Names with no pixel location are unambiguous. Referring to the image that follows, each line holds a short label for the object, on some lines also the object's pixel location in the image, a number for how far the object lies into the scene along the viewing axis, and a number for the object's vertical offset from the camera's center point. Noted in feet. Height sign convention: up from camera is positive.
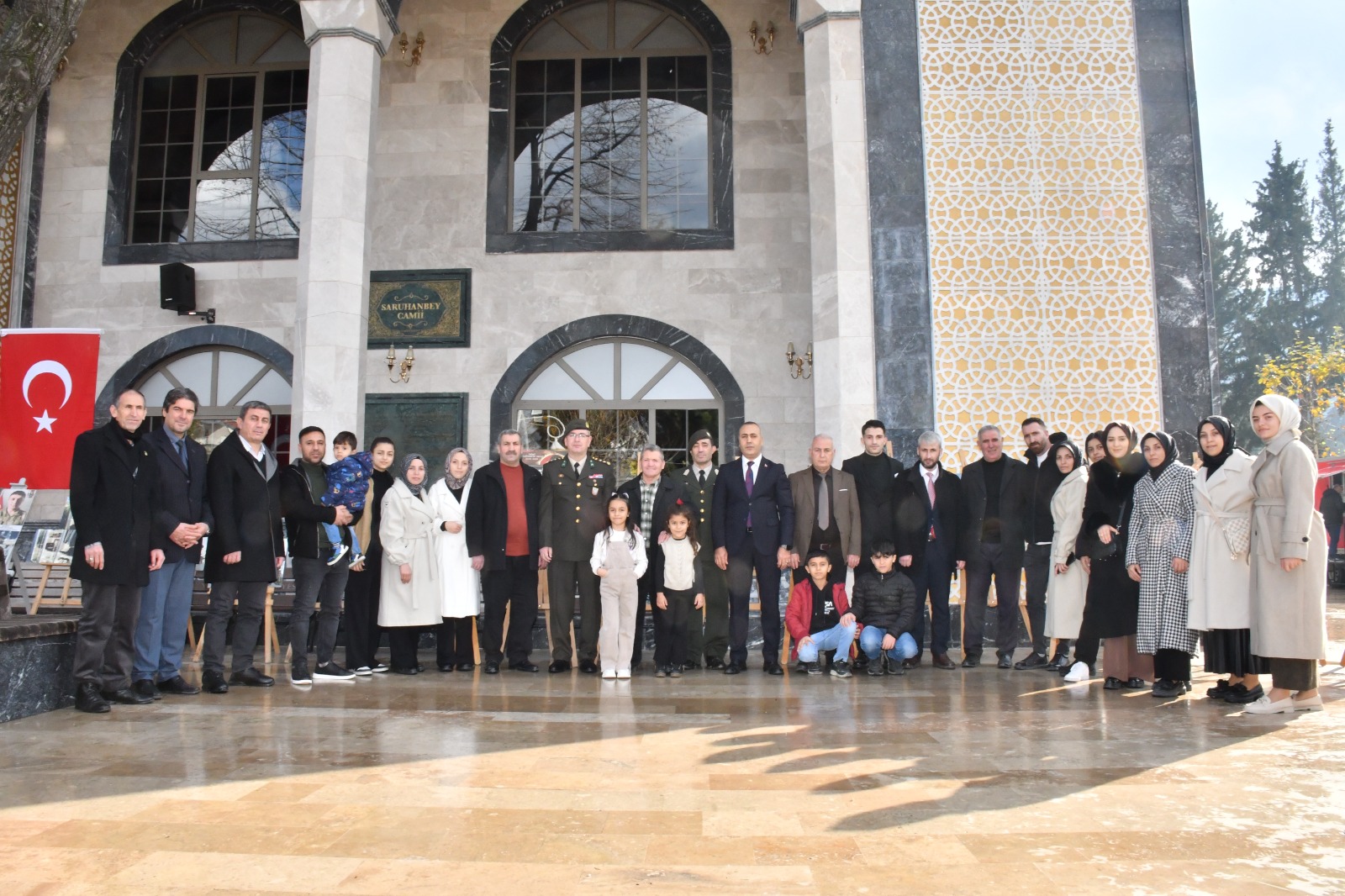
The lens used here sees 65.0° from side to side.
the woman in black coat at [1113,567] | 19.49 +0.31
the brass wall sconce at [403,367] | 33.81 +6.98
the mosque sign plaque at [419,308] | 34.06 +8.96
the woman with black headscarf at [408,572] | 22.00 +0.32
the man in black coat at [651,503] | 22.47 +1.78
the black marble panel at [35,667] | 15.40 -1.17
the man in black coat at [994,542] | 22.81 +0.92
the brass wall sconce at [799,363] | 33.37 +6.97
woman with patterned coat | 18.34 +0.45
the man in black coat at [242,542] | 18.80 +0.82
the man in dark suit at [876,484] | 22.72 +2.18
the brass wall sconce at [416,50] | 35.27 +17.80
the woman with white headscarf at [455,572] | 22.34 +0.30
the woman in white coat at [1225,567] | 17.24 +0.28
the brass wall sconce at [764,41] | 34.73 +17.78
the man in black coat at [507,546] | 22.34 +0.85
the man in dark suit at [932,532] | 22.70 +1.14
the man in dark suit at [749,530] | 22.20 +1.16
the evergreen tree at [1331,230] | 127.85 +45.87
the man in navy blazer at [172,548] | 17.65 +0.67
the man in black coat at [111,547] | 16.38 +0.64
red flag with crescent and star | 23.85 +4.29
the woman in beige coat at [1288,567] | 16.26 +0.25
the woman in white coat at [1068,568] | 21.21 +0.32
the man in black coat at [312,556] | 19.88 +0.61
